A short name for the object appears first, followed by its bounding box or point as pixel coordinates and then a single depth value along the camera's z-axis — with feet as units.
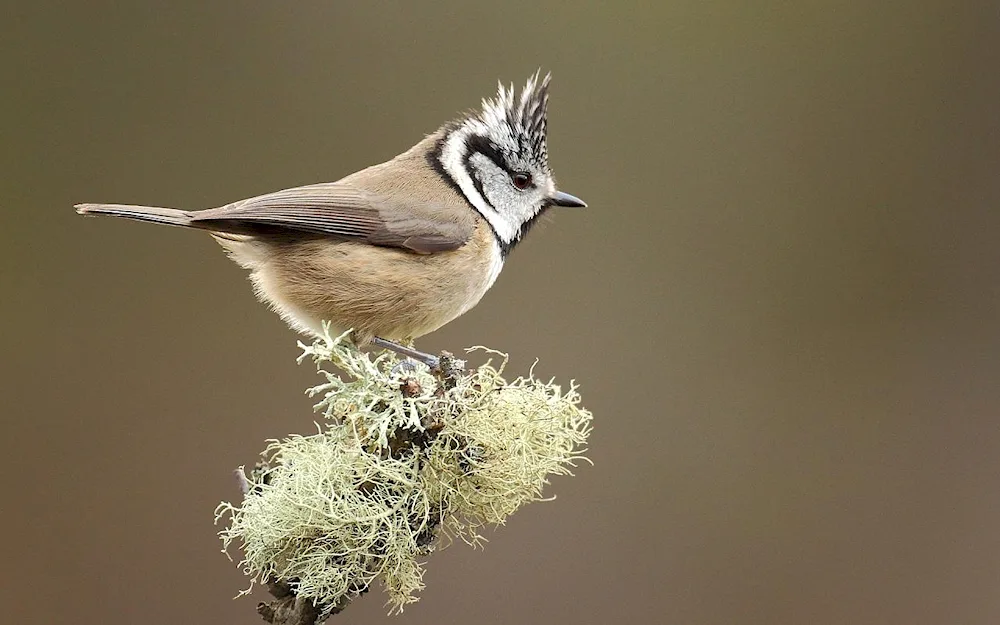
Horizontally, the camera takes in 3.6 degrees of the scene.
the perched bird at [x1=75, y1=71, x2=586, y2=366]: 12.54
